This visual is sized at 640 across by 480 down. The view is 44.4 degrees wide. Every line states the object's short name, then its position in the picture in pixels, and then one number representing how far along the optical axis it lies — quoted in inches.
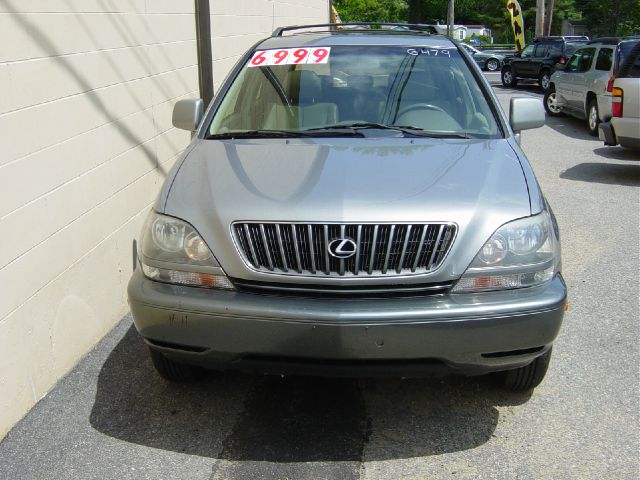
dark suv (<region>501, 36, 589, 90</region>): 920.3
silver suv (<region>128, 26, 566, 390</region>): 126.2
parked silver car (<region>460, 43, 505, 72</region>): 1472.7
